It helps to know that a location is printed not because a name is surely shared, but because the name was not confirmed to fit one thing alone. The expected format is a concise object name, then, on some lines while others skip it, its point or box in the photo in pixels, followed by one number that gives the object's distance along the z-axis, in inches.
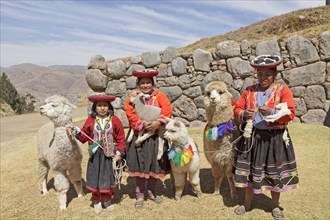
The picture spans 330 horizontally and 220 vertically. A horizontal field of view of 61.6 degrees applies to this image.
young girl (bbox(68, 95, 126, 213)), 133.3
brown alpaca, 133.6
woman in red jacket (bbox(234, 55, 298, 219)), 118.7
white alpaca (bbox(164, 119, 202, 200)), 132.9
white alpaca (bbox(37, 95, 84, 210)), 129.2
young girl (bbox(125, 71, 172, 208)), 138.7
